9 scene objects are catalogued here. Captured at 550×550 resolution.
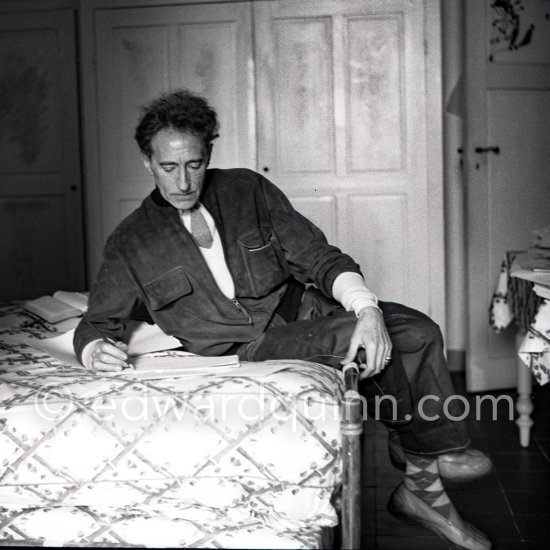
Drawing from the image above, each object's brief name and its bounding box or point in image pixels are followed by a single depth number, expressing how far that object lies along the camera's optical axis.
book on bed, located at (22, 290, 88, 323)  2.62
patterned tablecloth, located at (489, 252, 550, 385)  2.35
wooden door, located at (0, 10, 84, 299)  4.71
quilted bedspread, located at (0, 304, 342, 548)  1.63
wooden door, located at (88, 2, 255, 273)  4.27
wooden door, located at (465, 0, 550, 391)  3.98
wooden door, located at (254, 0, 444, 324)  4.18
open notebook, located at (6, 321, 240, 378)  1.87
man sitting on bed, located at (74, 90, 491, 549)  2.00
